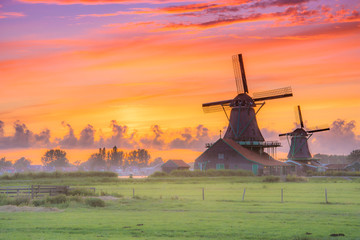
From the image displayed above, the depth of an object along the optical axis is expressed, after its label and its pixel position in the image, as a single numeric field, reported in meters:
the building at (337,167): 196.46
